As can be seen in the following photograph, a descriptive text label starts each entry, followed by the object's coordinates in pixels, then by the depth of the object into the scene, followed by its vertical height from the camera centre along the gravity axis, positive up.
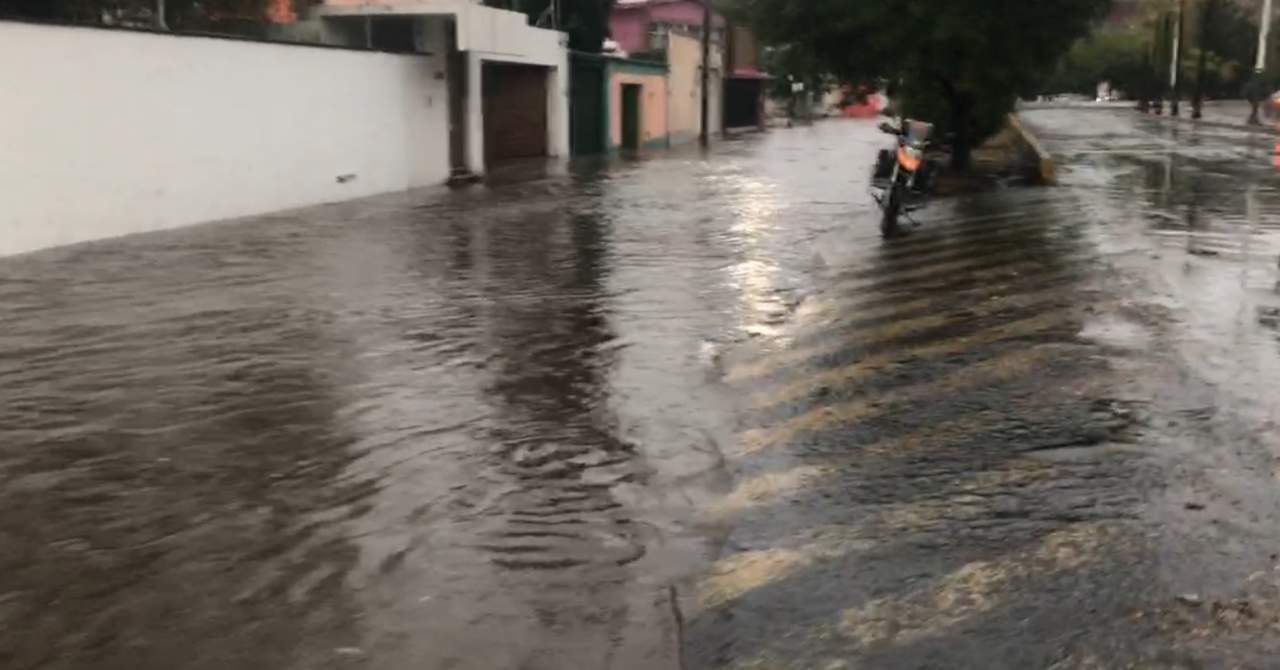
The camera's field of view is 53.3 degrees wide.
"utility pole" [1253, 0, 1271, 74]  41.81 +1.36
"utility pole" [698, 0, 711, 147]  46.26 +0.55
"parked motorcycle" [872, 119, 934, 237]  13.67 -1.02
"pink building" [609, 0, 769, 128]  57.75 +1.73
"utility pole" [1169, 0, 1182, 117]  53.34 +0.55
